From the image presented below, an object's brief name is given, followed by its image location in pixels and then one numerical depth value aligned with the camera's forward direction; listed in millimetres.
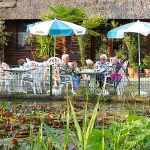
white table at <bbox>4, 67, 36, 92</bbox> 13734
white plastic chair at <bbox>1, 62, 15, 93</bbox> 13602
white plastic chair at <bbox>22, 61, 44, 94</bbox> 13781
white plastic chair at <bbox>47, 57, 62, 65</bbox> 16445
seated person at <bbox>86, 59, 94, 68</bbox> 15983
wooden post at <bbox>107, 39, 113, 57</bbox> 24388
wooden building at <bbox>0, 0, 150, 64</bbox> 24484
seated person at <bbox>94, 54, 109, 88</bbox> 14062
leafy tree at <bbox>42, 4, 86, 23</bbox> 22500
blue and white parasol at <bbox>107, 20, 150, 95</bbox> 15828
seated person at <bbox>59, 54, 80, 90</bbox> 14422
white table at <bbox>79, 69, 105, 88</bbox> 13711
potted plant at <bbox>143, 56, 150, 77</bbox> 21594
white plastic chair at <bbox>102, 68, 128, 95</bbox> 13242
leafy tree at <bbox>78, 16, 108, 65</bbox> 22656
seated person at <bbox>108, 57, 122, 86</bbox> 13695
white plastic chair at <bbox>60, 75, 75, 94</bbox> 14006
